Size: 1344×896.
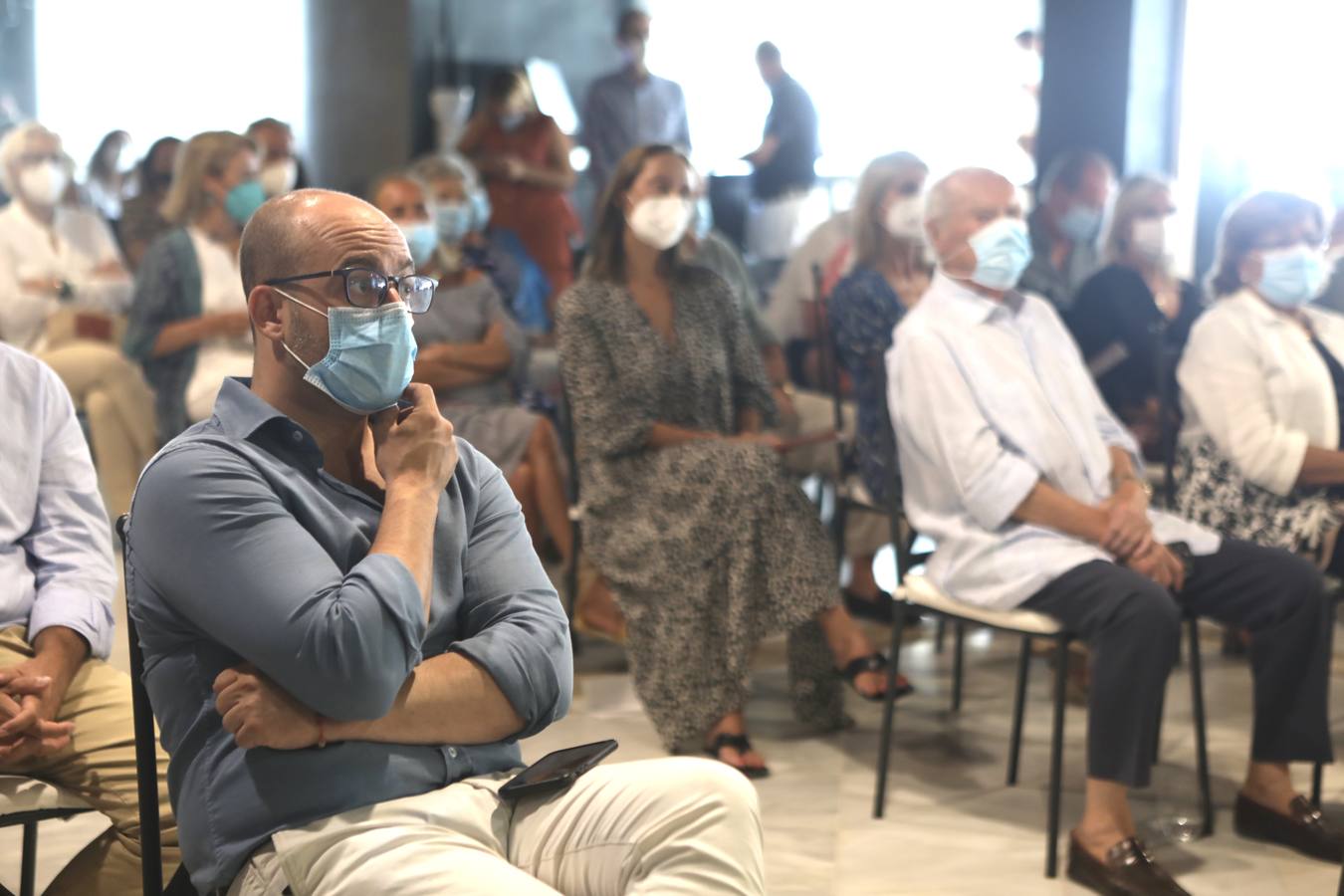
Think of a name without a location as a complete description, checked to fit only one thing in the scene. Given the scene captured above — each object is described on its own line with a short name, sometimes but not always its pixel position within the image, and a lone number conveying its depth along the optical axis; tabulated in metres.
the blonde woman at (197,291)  4.33
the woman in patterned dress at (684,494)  3.53
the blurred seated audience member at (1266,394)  3.47
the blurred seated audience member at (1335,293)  5.51
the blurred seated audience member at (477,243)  4.71
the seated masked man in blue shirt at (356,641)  1.62
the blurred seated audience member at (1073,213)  5.52
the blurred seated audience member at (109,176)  7.74
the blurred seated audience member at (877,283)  3.77
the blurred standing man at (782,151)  7.56
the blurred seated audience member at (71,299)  4.70
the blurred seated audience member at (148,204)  5.95
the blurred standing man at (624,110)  7.15
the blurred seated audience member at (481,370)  4.16
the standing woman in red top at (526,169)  6.38
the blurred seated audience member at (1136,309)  4.71
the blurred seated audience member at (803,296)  5.21
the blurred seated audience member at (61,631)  2.07
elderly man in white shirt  2.84
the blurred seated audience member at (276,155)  5.53
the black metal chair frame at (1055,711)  2.89
